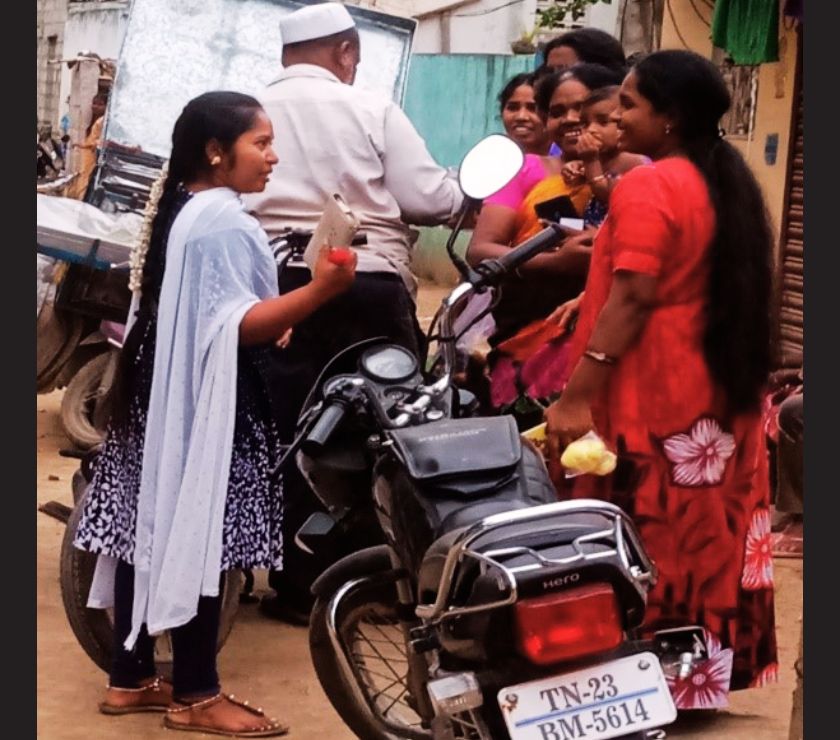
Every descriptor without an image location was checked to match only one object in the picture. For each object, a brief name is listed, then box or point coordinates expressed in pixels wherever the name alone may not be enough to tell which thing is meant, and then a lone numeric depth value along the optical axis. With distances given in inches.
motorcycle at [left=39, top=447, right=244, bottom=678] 183.0
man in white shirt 213.2
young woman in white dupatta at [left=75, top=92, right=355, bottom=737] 164.1
